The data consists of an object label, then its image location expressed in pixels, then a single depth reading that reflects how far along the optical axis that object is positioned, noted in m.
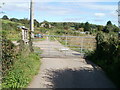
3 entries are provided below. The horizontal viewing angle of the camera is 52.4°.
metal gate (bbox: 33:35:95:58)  7.83
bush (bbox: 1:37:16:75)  3.87
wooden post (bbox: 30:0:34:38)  7.97
